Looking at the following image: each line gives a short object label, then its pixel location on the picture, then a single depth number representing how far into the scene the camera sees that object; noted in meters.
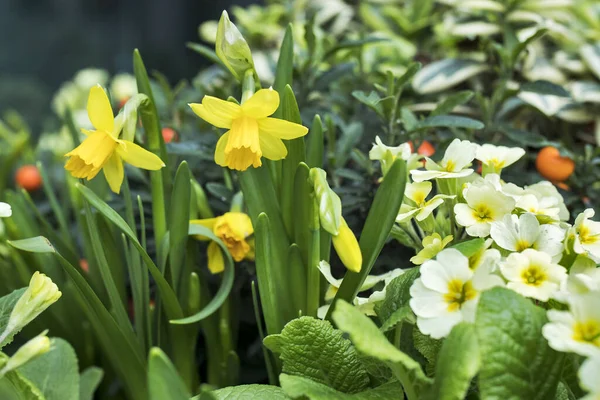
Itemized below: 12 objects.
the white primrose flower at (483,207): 0.74
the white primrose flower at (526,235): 0.73
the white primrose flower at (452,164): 0.76
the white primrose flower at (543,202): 0.75
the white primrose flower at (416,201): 0.75
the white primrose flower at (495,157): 0.78
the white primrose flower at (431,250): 0.74
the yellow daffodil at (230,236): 0.82
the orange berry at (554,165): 0.90
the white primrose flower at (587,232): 0.72
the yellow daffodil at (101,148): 0.75
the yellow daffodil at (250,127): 0.74
